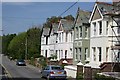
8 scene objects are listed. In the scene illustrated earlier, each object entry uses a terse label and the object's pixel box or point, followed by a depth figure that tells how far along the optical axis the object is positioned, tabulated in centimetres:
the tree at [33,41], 7502
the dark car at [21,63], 5834
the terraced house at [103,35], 2967
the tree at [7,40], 12526
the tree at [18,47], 8438
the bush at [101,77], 1916
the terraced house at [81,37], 3672
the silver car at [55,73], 2616
